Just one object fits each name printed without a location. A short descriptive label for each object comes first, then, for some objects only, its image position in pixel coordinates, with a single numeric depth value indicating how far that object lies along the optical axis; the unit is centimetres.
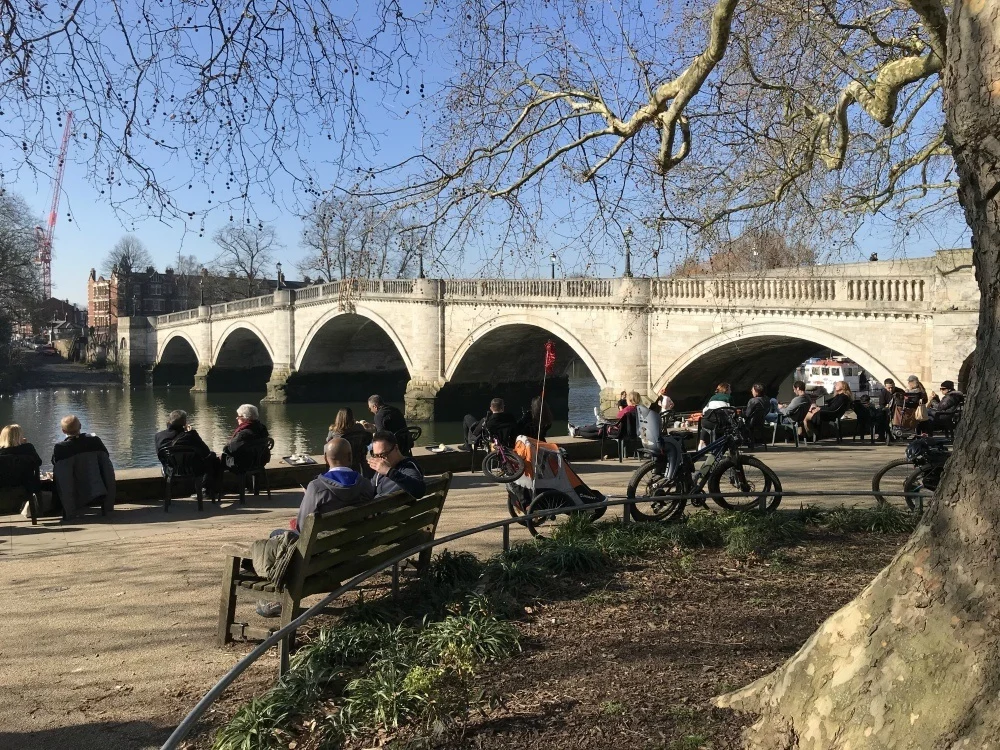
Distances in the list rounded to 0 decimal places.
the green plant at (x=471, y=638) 373
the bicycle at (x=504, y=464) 676
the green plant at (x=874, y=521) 616
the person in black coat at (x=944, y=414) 1242
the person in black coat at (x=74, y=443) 771
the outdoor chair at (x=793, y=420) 1438
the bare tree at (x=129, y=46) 432
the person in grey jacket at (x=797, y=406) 1432
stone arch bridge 1817
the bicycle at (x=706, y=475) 702
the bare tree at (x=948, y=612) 267
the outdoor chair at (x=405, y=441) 921
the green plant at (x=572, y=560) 497
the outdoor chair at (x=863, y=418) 1522
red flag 1011
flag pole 941
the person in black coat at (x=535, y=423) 977
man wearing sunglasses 534
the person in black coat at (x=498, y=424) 959
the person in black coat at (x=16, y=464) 772
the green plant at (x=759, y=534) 539
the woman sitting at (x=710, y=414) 934
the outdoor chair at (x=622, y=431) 1204
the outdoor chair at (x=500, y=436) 959
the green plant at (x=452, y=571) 482
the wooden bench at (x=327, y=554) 412
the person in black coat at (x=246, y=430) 857
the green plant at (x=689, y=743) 290
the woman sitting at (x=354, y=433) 851
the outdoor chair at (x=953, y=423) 1235
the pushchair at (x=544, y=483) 670
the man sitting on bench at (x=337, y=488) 470
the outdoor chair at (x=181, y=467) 817
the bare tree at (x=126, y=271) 7962
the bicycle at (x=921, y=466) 745
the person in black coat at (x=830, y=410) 1502
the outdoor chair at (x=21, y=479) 767
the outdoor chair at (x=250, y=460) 862
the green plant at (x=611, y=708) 315
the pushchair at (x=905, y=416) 1455
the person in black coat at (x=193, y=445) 823
